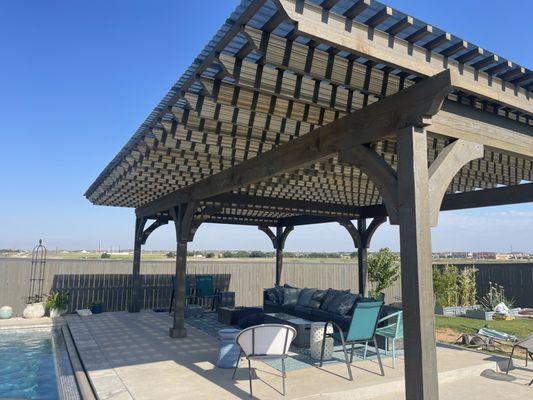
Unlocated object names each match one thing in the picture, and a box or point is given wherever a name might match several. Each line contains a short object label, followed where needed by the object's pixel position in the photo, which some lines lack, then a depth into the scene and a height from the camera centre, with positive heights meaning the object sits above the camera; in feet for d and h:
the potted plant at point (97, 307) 34.37 -5.43
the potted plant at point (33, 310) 31.91 -5.35
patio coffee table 19.65 -4.04
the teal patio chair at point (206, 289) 36.71 -3.90
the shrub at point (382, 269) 38.36 -1.88
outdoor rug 16.34 -4.91
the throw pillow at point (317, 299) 25.39 -3.31
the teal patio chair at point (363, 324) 14.94 -2.93
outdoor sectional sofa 22.12 -3.57
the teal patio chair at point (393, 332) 16.02 -3.55
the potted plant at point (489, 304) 33.21 -5.13
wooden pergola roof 7.73 +4.30
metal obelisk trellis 34.35 -2.95
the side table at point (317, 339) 17.24 -3.97
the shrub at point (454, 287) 37.99 -3.55
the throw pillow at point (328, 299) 24.11 -3.08
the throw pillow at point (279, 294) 29.09 -3.43
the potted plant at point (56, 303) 32.96 -4.87
